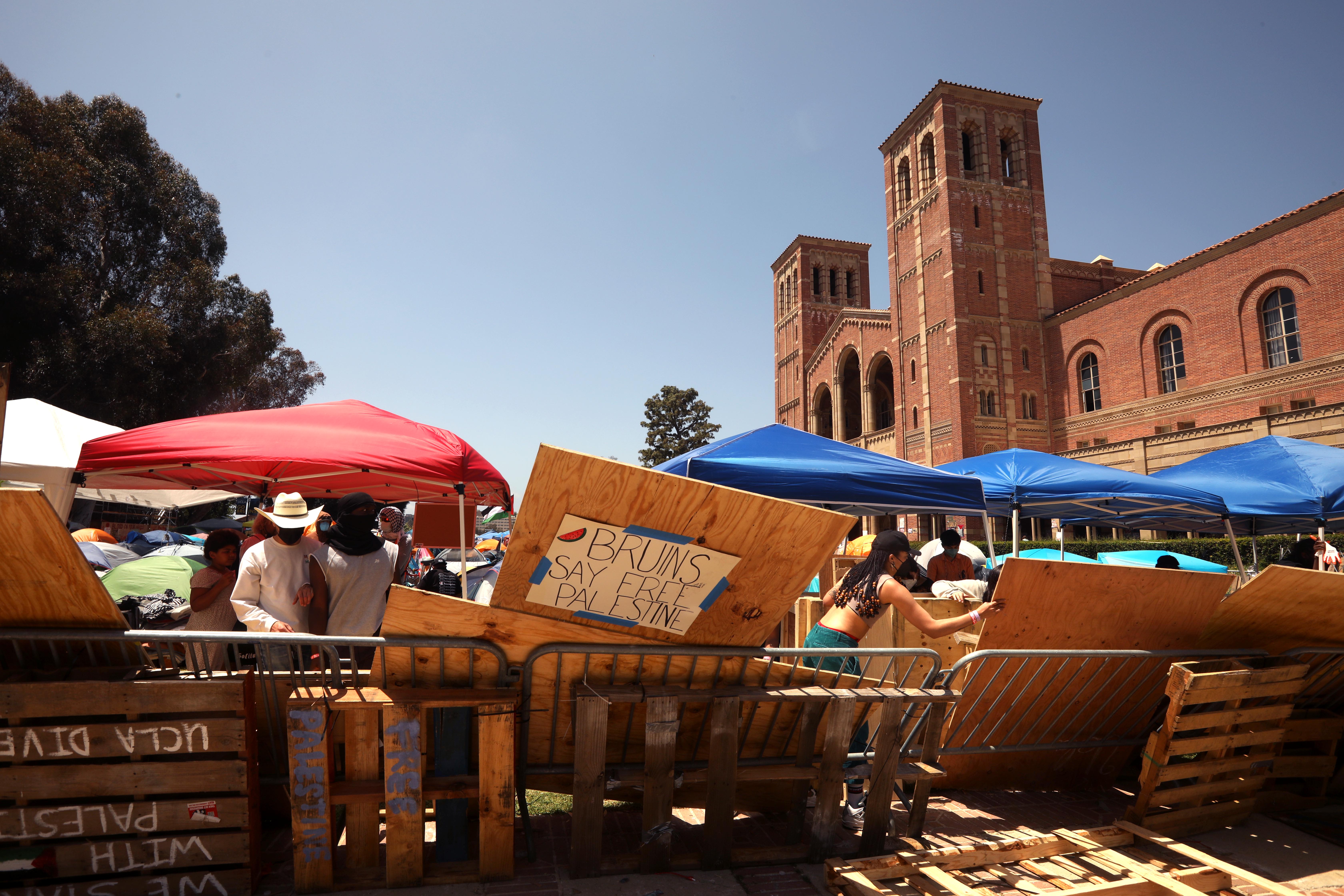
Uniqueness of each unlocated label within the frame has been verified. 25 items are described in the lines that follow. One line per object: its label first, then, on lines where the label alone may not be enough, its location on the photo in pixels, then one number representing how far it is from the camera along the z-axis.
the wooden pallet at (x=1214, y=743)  3.95
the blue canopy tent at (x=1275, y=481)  10.53
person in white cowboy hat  4.34
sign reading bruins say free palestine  3.02
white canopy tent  6.94
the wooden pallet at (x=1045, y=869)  3.37
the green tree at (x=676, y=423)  61.28
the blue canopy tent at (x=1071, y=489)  9.69
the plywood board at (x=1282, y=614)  4.00
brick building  24.48
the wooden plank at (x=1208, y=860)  3.44
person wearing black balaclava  4.58
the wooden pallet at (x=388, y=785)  3.04
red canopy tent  5.01
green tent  8.38
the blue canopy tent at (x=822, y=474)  6.91
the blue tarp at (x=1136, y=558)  10.09
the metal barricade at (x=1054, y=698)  4.21
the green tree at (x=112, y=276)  21.70
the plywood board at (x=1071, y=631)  4.08
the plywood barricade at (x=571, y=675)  3.11
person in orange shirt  7.76
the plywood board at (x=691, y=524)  2.89
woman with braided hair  4.10
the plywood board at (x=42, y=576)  2.76
